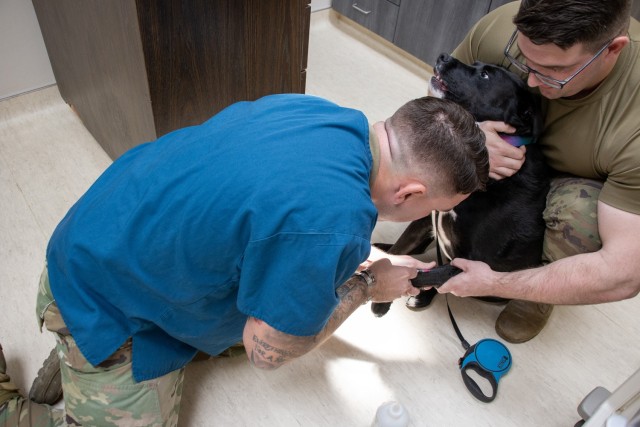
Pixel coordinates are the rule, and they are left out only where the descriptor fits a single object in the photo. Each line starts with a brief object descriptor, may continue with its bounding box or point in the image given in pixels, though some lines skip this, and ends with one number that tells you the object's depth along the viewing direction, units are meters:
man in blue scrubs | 0.83
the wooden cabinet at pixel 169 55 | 1.43
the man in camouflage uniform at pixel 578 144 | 1.06
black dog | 1.27
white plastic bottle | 1.23
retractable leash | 1.45
